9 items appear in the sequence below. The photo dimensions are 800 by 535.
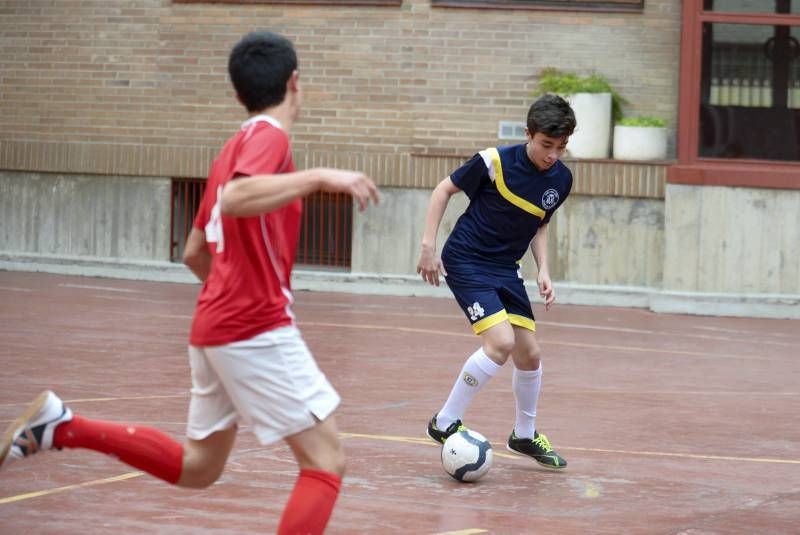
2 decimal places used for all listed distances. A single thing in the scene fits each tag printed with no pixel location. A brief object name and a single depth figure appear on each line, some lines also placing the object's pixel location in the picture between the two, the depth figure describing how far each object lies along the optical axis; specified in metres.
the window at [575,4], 17.77
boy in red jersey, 4.83
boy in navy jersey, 7.86
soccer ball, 7.42
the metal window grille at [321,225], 18.78
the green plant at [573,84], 17.47
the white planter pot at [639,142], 17.39
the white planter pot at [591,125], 17.41
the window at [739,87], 17.14
